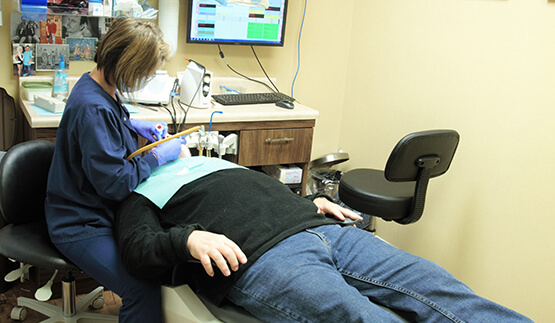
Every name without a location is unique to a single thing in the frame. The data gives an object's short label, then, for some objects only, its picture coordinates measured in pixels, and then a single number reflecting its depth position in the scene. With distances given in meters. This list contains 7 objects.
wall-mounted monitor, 2.69
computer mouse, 2.66
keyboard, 2.64
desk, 2.40
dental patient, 1.31
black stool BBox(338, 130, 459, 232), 2.04
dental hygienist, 1.50
